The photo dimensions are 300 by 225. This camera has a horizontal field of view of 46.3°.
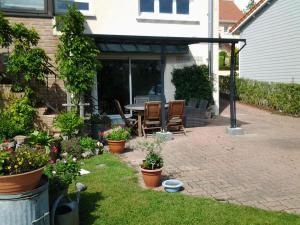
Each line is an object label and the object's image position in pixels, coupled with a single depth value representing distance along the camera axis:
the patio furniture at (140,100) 12.63
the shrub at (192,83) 14.20
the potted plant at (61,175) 4.62
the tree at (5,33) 8.85
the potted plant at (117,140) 8.82
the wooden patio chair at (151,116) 10.66
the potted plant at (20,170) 3.65
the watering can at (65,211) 4.27
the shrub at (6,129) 8.08
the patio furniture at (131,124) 11.26
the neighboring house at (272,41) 17.19
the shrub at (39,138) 8.12
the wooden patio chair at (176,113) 10.89
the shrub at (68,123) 8.75
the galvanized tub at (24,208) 3.69
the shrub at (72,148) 8.20
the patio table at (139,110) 10.84
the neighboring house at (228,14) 48.62
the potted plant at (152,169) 6.09
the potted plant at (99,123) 10.21
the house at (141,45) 12.92
